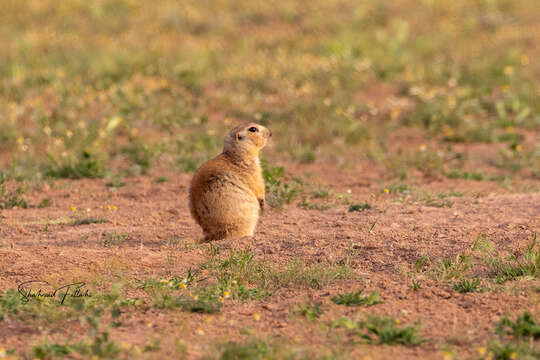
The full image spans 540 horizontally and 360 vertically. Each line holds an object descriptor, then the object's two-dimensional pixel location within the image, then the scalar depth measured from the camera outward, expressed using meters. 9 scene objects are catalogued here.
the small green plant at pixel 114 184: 17.92
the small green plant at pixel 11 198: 16.33
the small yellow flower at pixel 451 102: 22.64
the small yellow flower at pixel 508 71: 24.80
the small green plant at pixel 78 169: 18.66
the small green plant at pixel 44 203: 16.47
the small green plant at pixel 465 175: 18.38
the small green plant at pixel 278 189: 15.40
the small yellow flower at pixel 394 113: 22.70
